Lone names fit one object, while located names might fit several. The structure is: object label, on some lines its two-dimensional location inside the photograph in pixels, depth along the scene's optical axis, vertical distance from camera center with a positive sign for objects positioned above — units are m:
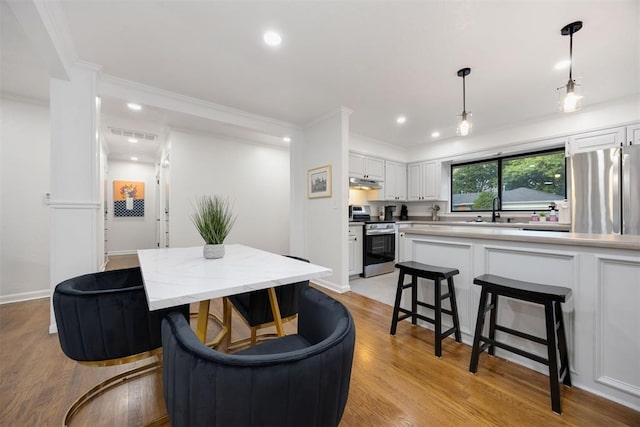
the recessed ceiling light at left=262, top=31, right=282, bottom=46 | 2.05 +1.43
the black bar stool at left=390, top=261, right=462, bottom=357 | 1.98 -0.67
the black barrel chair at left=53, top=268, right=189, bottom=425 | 1.17 -0.52
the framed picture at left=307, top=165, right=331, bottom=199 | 3.65 +0.48
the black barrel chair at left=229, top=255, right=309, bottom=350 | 1.70 -0.62
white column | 2.28 +0.35
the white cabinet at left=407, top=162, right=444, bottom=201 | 5.16 +0.69
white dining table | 0.99 -0.29
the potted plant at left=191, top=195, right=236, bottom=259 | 1.71 -0.10
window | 4.05 +0.55
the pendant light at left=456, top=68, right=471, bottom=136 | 2.42 +0.85
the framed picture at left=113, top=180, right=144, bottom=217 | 6.34 +0.42
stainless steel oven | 4.25 -0.58
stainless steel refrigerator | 2.69 +0.24
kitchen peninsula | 1.43 -0.48
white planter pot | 1.70 -0.25
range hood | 4.63 +0.56
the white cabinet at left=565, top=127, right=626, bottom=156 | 3.18 +0.95
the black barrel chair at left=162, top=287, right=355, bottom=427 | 0.63 -0.43
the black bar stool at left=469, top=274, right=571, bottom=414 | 1.43 -0.67
